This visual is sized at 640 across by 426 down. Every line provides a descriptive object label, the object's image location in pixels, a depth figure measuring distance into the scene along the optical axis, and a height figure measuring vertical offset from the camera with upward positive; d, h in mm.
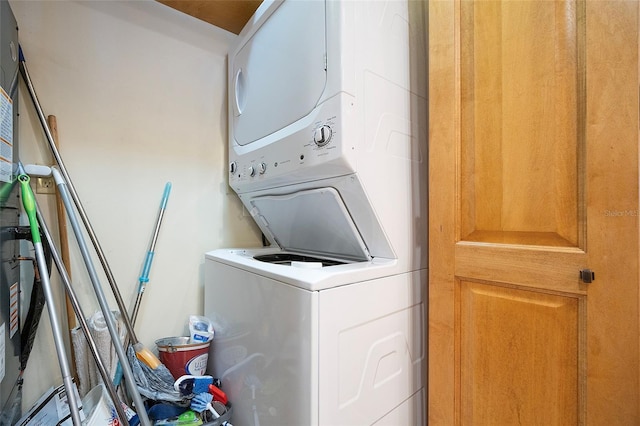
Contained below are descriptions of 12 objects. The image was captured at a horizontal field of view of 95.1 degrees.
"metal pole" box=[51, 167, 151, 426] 1217 -388
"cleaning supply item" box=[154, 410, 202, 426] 1253 -886
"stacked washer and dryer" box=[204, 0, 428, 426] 979 -38
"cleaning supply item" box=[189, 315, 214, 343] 1524 -603
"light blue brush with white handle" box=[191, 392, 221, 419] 1297 -839
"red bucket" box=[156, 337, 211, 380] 1471 -719
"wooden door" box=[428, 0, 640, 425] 755 +12
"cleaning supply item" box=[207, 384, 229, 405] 1370 -837
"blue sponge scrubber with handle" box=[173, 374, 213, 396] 1375 -797
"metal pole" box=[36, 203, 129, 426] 1172 -435
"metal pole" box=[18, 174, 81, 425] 1038 -285
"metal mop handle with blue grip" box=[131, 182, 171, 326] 1561 -235
